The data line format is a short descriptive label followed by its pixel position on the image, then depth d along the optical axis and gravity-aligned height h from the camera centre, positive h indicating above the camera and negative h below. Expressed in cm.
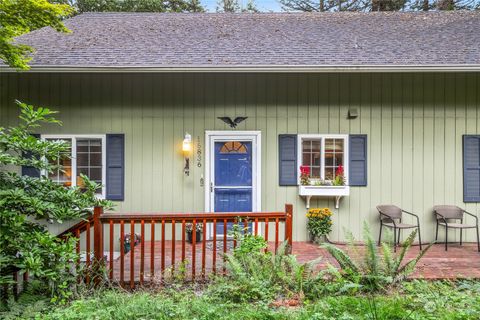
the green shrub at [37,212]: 306 -49
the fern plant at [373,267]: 351 -112
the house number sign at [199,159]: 580 +4
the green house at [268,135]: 573 +45
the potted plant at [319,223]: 555 -100
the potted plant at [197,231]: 558 -115
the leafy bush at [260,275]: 333 -117
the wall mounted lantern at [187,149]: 559 +20
